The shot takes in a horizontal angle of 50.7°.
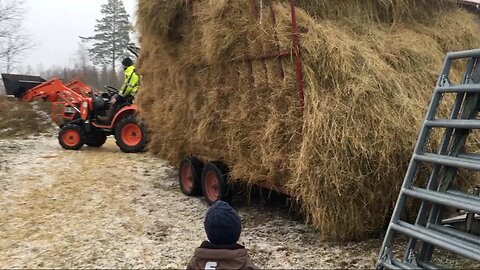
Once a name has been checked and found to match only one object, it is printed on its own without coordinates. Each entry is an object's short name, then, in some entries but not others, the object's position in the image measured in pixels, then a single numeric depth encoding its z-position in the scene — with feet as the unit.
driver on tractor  41.57
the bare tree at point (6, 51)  64.92
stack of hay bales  16.34
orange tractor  41.73
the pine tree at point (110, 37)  173.78
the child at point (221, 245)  8.37
